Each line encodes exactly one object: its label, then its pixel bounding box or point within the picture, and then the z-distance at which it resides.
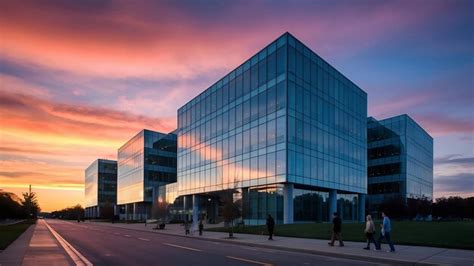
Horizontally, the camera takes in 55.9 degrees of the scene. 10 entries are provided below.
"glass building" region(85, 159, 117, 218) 146.88
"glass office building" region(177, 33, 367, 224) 48.03
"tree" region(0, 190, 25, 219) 65.06
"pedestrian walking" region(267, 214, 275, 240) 27.65
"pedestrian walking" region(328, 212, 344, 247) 21.81
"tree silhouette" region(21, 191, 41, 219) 108.22
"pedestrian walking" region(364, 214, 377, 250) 19.88
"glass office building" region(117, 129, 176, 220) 96.62
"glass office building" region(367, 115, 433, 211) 79.56
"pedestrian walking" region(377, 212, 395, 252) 18.91
